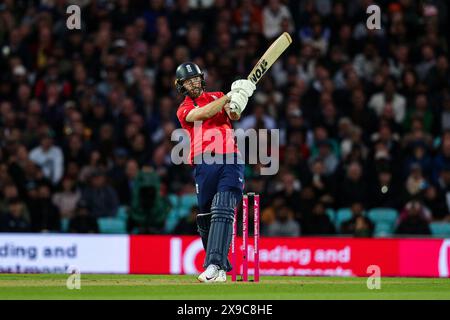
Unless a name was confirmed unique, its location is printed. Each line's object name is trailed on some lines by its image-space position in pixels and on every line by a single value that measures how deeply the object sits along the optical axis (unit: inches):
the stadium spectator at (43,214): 814.5
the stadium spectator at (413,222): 793.6
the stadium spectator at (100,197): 827.4
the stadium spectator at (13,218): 798.5
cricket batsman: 526.6
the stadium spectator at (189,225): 806.5
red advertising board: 756.6
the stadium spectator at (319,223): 801.6
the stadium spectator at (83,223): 806.5
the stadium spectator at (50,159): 858.1
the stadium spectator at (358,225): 795.4
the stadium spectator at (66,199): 831.1
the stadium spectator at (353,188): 828.0
